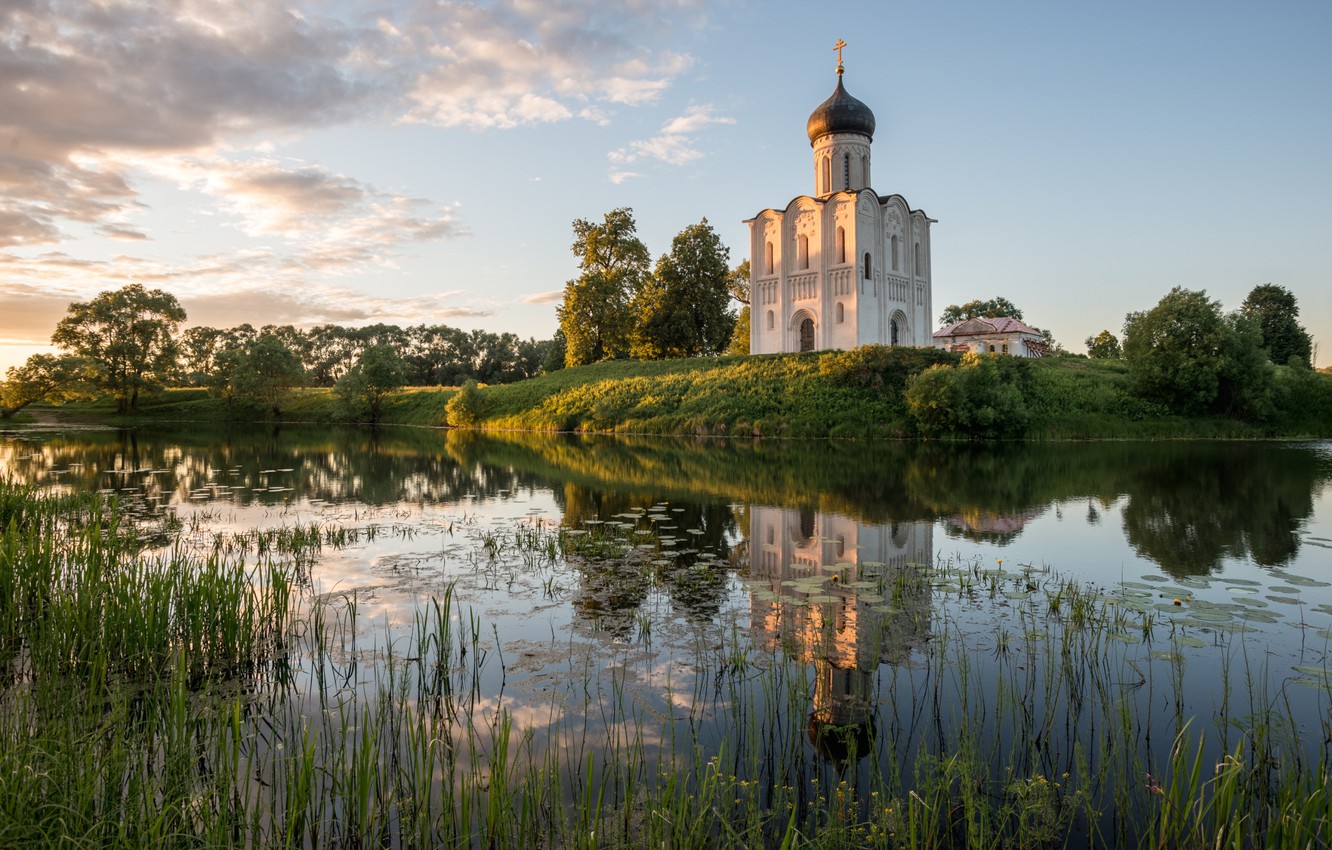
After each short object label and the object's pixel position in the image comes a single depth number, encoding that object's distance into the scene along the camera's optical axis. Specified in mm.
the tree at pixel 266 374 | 66062
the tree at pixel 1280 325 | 62719
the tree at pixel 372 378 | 60000
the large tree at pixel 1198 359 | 37125
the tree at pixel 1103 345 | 80125
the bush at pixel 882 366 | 39688
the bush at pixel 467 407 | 54406
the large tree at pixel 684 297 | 58781
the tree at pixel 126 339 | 65625
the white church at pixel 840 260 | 49250
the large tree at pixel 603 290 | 59531
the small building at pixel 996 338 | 67750
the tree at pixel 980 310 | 88438
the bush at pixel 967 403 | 33938
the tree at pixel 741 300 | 64438
